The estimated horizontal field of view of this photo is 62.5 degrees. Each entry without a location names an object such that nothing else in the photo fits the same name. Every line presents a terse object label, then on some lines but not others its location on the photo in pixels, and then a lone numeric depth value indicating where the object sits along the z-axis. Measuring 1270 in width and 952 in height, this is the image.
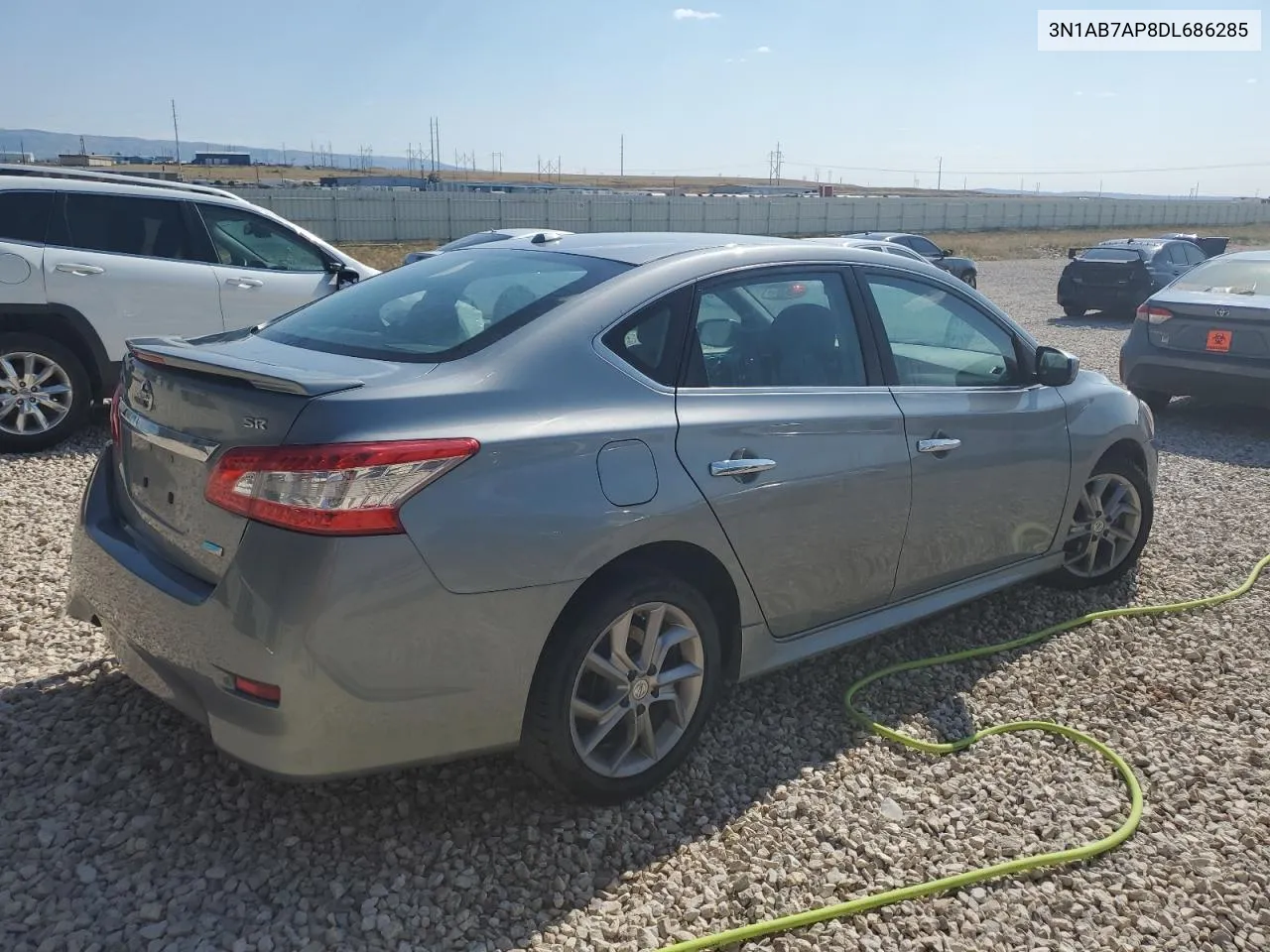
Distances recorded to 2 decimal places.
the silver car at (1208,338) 8.44
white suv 6.83
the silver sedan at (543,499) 2.53
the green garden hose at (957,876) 2.66
